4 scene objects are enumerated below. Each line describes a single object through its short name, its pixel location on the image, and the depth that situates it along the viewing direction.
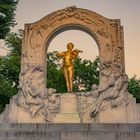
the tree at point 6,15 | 21.42
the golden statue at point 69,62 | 16.50
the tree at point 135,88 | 29.64
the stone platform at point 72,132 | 11.35
